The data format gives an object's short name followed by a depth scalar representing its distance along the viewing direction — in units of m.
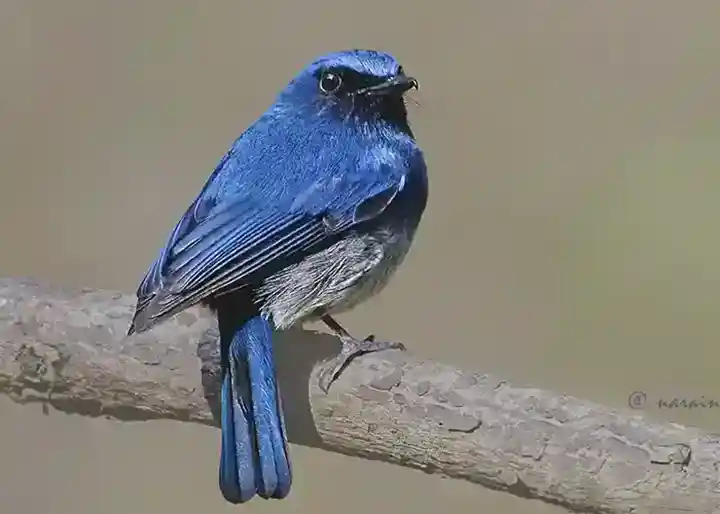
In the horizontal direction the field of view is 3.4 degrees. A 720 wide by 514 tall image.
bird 2.80
